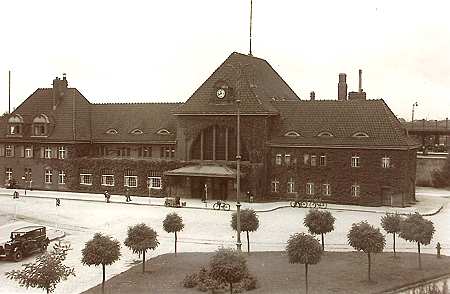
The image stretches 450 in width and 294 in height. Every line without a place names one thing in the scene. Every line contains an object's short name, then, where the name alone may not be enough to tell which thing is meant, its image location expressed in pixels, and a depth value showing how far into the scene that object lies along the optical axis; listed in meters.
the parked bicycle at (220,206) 50.97
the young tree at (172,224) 33.84
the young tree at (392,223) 32.84
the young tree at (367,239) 27.25
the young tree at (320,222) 33.50
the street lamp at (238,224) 27.05
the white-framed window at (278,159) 58.62
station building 55.62
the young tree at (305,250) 24.98
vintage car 33.22
